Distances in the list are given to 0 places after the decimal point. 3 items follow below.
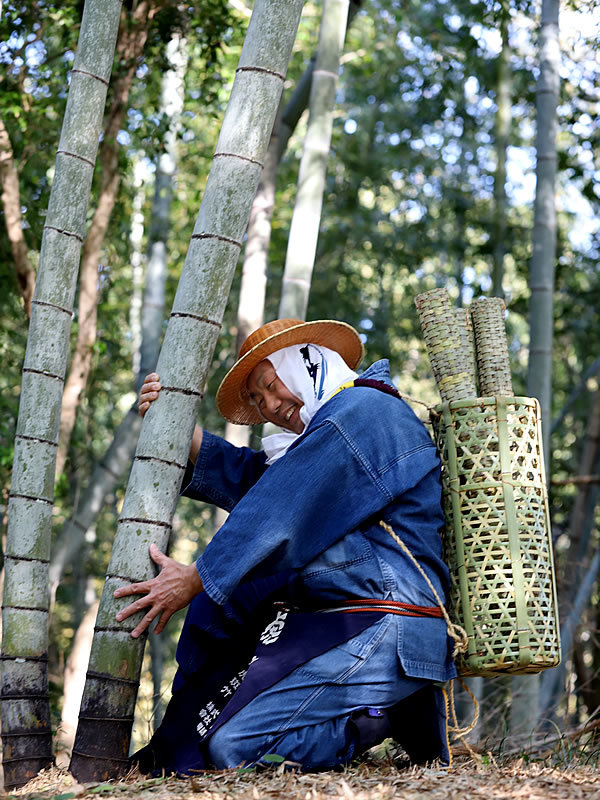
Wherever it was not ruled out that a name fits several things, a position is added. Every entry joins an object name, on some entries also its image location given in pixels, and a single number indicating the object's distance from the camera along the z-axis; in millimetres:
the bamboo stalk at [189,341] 2787
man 2740
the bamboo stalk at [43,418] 2914
